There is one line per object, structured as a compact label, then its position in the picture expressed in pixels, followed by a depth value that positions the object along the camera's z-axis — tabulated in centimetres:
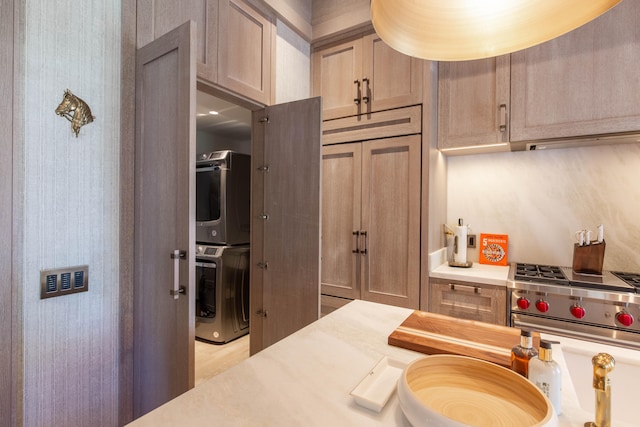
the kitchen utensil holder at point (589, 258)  181
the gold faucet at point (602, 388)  53
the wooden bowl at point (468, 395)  55
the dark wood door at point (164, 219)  120
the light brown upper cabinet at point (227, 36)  146
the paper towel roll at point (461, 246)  214
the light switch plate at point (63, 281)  118
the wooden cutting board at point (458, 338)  84
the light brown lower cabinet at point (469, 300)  176
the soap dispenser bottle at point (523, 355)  69
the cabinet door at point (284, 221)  190
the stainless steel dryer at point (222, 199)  309
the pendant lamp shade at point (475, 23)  79
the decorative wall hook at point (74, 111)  123
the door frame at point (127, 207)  140
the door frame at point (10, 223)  107
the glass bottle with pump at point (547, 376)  62
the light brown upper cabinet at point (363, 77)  206
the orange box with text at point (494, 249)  222
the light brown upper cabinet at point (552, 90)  165
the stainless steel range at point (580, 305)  148
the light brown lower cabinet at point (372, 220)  201
